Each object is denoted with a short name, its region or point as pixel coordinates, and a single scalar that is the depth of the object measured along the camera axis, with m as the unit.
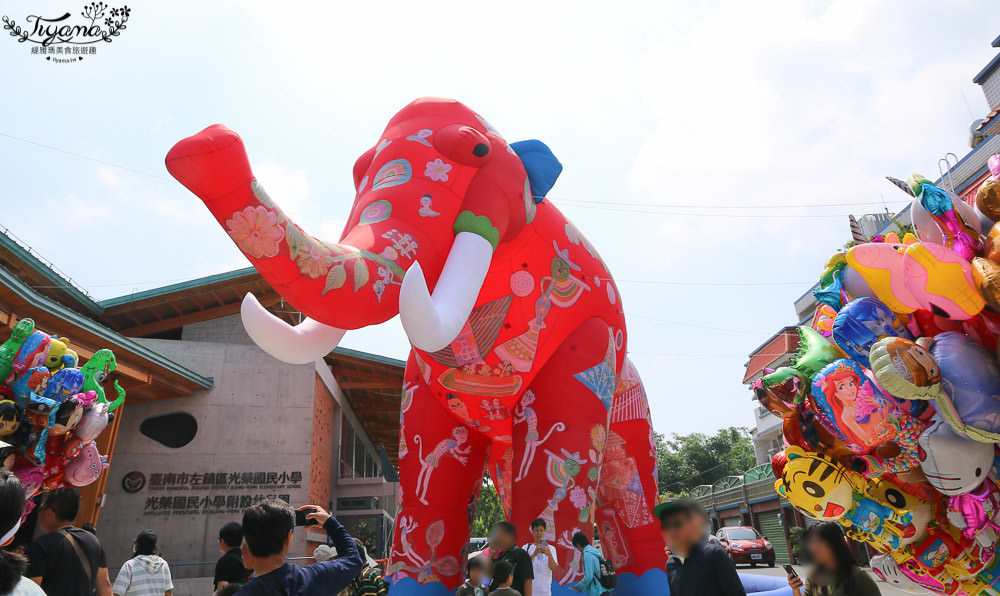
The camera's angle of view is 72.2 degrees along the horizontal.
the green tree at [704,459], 41.34
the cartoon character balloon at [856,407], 3.12
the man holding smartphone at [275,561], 1.95
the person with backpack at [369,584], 3.69
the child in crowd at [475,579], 4.00
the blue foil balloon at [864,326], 3.15
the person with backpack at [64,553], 2.99
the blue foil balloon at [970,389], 2.82
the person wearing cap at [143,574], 4.39
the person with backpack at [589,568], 4.00
